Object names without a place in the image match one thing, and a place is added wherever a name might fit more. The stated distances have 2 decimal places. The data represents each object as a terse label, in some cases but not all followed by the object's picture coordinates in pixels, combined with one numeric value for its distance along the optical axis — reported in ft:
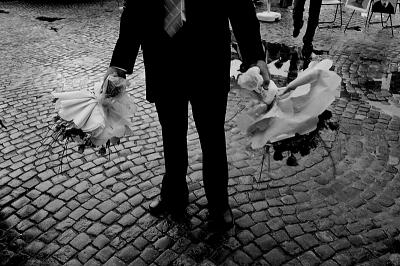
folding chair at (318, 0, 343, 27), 28.61
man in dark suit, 7.44
